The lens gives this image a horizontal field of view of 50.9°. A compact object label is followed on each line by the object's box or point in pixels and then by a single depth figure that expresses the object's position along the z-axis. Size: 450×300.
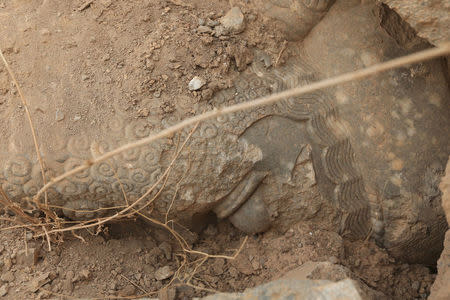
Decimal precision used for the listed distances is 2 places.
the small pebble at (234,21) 2.22
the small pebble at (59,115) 1.92
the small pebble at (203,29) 2.15
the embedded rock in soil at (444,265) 1.65
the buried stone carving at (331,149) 2.03
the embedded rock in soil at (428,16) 1.58
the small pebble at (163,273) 2.18
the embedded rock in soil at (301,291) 1.39
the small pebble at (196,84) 2.03
